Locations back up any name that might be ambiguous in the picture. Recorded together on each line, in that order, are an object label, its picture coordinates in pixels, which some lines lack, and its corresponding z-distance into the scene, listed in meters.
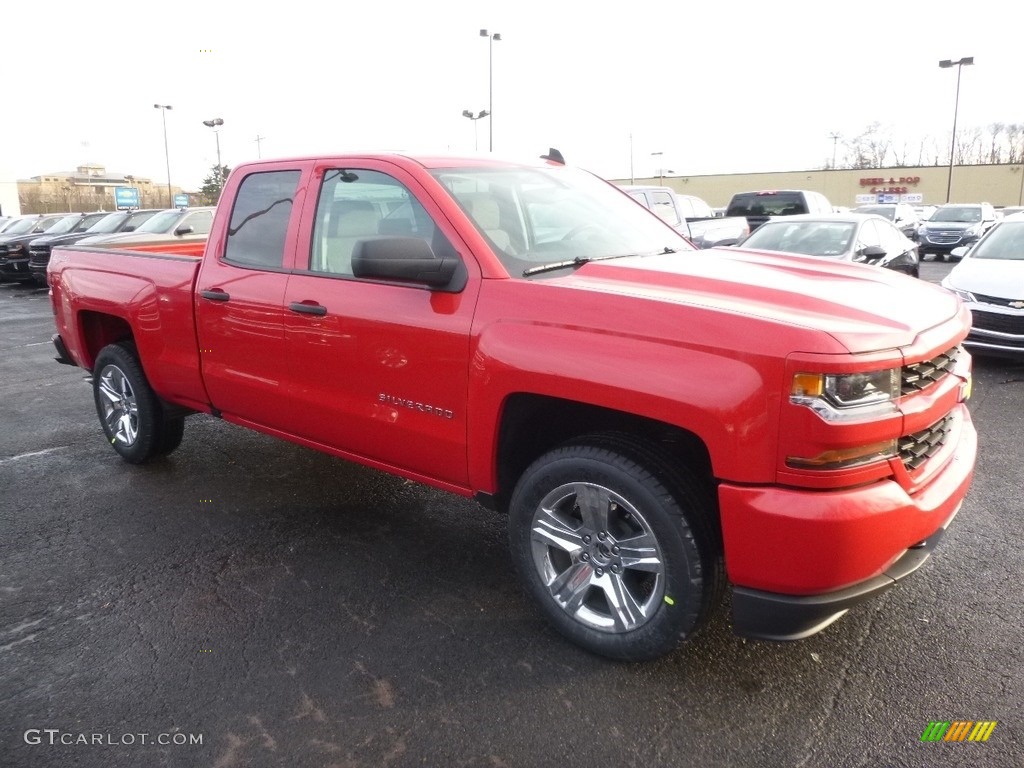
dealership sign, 55.59
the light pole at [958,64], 37.16
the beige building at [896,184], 55.47
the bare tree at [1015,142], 75.06
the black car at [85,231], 17.50
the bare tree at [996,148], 81.56
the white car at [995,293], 7.65
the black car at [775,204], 17.41
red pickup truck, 2.42
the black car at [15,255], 18.88
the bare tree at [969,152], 84.75
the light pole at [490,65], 28.69
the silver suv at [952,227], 22.98
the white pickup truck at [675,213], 12.93
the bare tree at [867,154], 88.88
